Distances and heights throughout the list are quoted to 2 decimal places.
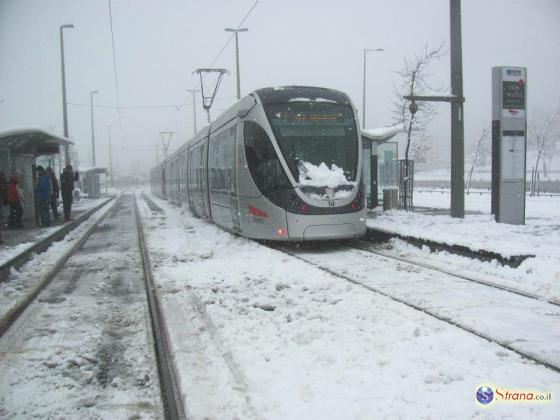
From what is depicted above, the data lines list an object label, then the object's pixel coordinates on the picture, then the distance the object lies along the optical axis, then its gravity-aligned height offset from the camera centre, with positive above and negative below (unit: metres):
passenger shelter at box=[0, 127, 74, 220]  13.70 +1.24
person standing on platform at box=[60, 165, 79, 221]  16.07 +0.07
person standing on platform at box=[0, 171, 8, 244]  11.88 +0.01
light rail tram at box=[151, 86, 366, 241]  9.12 +0.32
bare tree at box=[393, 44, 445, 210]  16.88 +3.14
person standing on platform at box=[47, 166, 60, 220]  15.59 -0.06
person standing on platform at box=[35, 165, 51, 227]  14.06 -0.18
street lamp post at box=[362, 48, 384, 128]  31.48 +5.33
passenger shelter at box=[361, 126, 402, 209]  15.82 +0.88
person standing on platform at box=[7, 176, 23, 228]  14.05 -0.42
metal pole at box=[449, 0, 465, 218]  11.74 +1.46
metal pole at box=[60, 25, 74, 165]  24.61 +4.84
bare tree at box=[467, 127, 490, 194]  39.92 +3.82
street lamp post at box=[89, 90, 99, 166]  42.88 +5.01
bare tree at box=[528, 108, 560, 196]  31.42 +4.50
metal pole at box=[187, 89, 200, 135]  42.50 +7.57
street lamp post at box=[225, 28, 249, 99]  25.77 +7.11
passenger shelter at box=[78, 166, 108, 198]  40.88 +0.58
